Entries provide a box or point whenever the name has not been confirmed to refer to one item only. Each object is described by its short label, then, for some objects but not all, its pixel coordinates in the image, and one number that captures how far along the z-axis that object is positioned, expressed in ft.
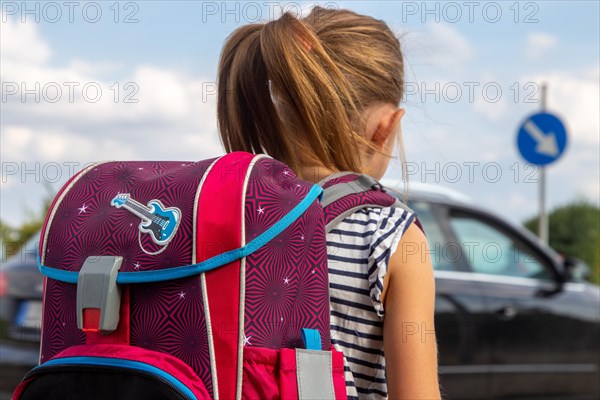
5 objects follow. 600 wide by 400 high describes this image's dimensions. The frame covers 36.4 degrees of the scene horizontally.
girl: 6.01
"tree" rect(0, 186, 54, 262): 58.29
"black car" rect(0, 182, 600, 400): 18.49
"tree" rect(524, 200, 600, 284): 65.67
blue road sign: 38.09
